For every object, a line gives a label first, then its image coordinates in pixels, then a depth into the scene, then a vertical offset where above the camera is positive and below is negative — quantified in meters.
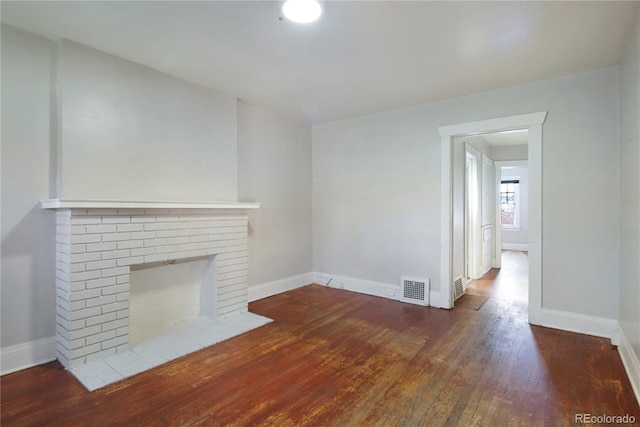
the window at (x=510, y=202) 9.48 +0.31
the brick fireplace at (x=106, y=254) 2.39 -0.37
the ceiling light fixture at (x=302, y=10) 1.93 +1.27
